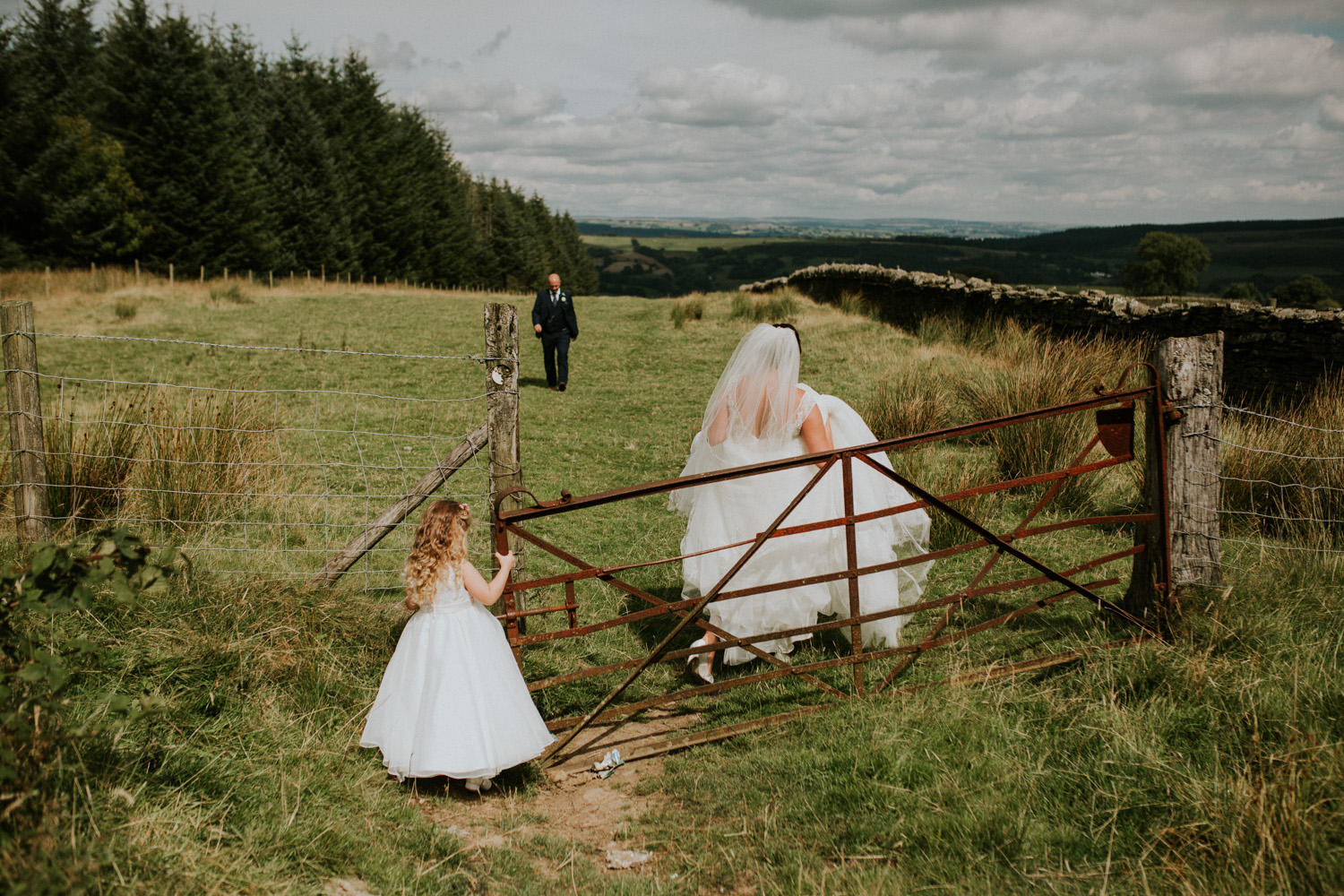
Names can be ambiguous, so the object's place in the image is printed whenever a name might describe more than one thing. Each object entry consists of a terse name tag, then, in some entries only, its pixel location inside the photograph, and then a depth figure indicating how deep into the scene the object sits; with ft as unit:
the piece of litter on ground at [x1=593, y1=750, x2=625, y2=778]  12.19
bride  14.66
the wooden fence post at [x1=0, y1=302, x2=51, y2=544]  13.91
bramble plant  7.13
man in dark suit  42.27
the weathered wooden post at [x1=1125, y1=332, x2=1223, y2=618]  12.60
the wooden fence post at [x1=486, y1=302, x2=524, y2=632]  13.01
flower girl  10.98
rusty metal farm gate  11.79
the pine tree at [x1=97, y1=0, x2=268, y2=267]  104.53
